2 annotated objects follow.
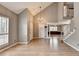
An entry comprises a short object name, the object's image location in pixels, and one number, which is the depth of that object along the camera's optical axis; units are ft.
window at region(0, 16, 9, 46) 9.80
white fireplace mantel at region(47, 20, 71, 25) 16.32
